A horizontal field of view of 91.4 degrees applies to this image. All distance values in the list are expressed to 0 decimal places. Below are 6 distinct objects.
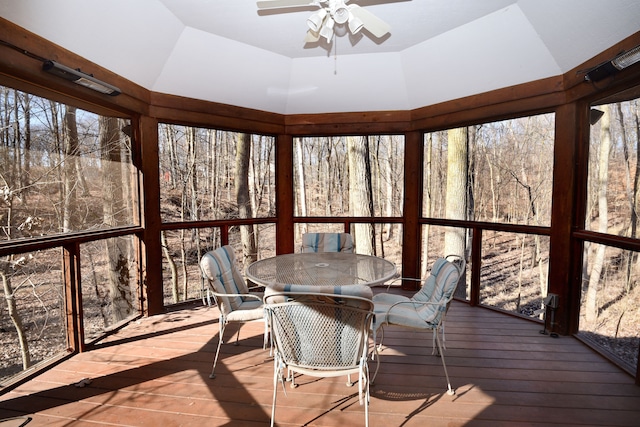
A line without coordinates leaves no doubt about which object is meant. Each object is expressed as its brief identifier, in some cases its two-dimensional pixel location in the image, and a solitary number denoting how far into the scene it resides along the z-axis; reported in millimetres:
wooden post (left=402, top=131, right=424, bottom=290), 4473
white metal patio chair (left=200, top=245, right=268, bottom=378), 2449
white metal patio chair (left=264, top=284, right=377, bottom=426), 1721
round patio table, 2377
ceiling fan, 2197
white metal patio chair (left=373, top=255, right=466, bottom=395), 2270
